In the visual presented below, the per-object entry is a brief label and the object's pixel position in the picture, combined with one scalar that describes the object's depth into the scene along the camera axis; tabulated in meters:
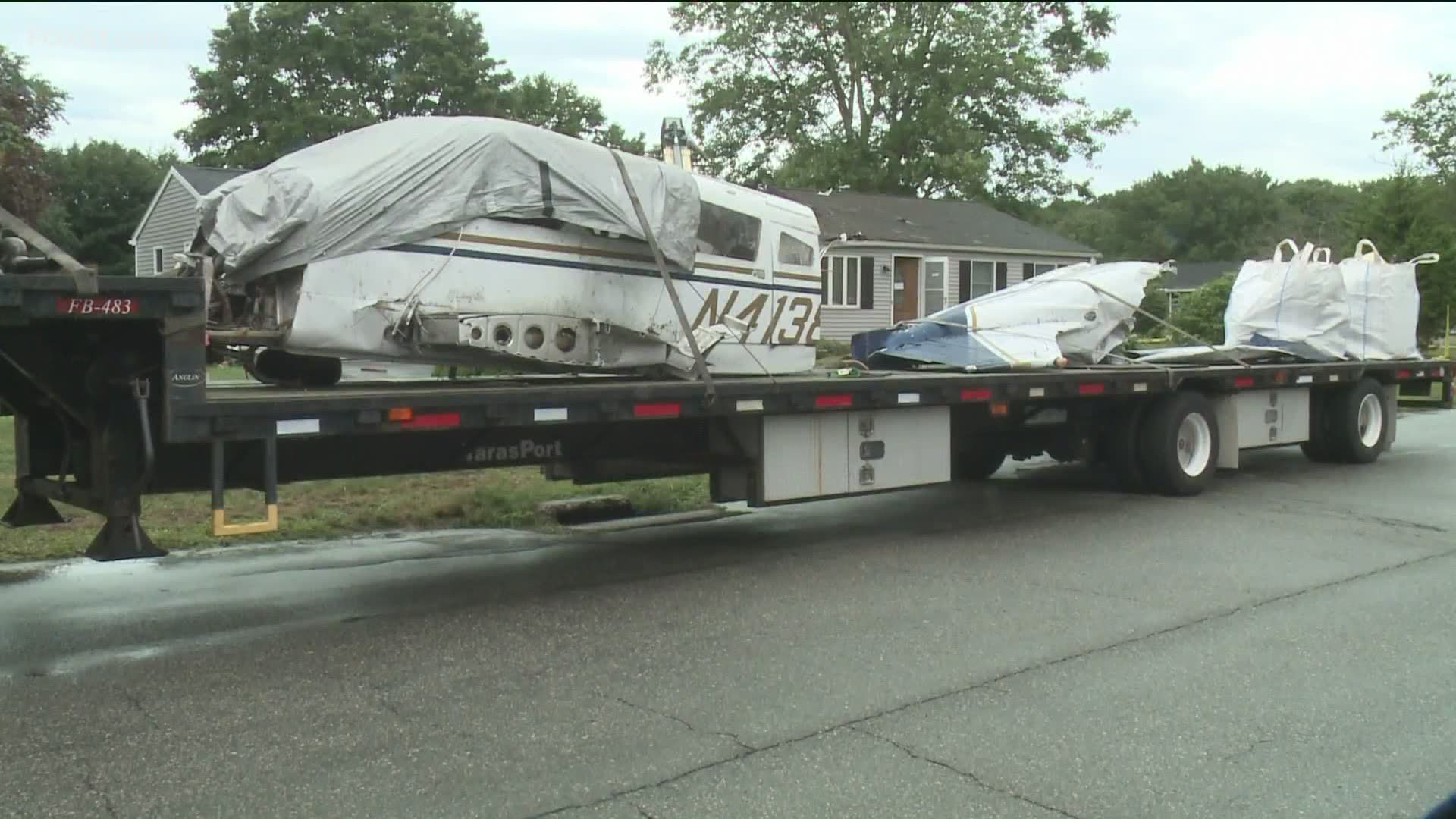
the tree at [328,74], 47.94
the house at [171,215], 28.25
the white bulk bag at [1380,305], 16.05
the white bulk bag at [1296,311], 15.58
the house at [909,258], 33.81
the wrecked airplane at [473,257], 7.89
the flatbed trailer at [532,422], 6.52
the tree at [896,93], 42.47
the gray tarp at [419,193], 7.85
